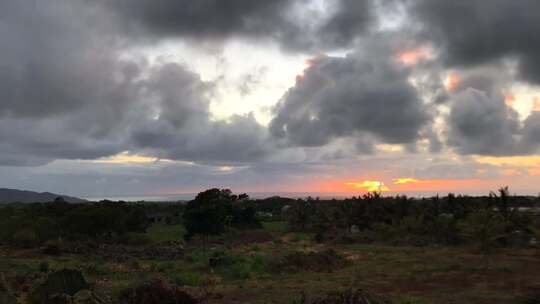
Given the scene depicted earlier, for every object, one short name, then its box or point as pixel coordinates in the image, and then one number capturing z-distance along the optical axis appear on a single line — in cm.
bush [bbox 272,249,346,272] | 2894
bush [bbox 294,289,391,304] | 1475
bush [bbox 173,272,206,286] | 2342
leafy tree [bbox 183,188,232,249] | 5250
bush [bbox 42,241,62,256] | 3941
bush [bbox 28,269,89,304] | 884
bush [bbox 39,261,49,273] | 2743
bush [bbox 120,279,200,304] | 1717
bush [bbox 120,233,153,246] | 5012
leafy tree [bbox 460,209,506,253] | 3180
